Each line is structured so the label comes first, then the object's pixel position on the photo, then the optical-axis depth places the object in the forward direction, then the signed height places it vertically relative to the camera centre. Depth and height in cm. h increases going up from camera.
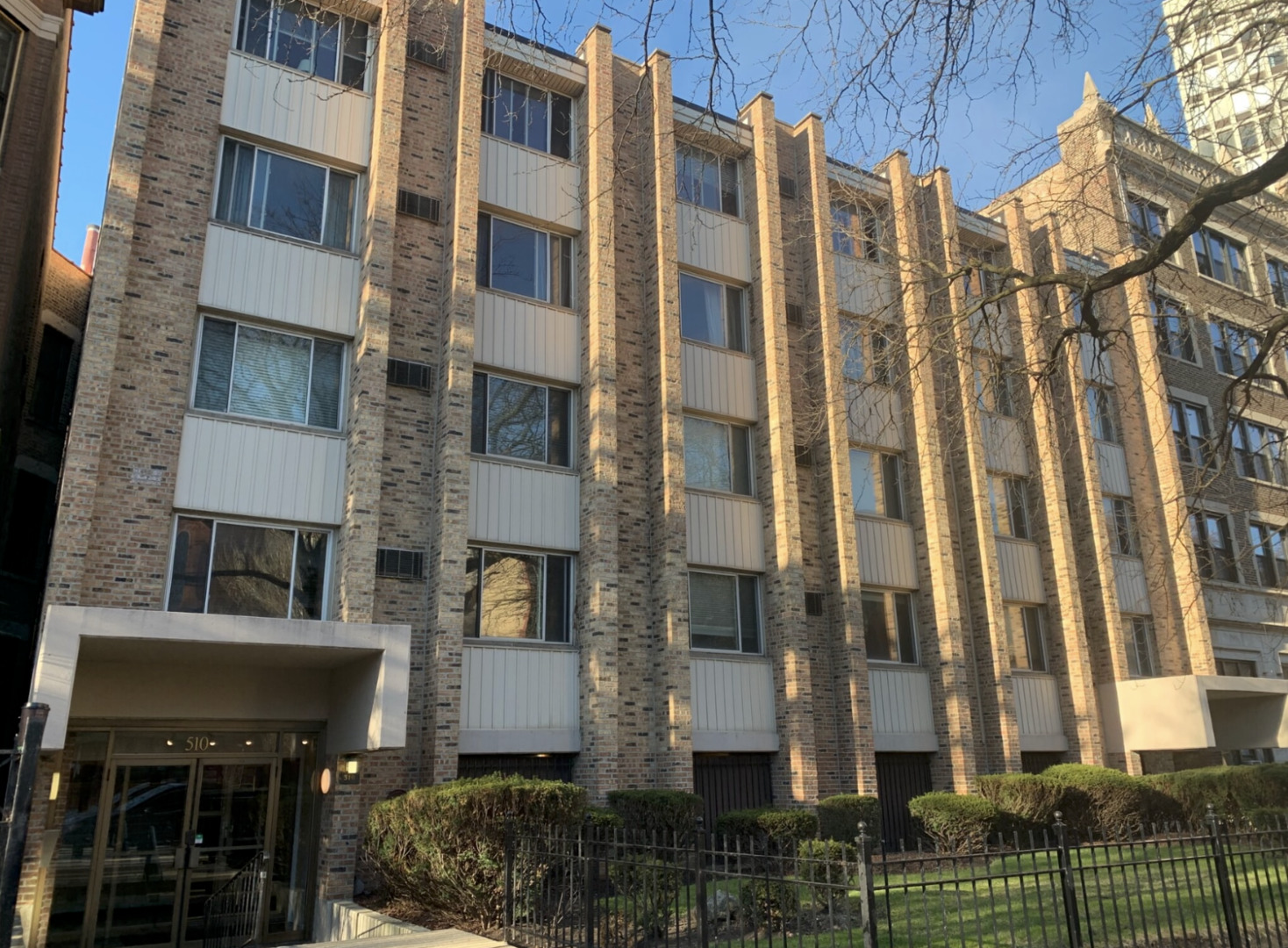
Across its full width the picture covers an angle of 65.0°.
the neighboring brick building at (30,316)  1573 +836
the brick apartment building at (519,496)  1367 +488
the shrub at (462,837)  1171 -59
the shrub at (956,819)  1762 -70
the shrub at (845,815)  1744 -61
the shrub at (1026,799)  1864 -41
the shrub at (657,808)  1566 -39
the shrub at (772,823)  1609 -66
